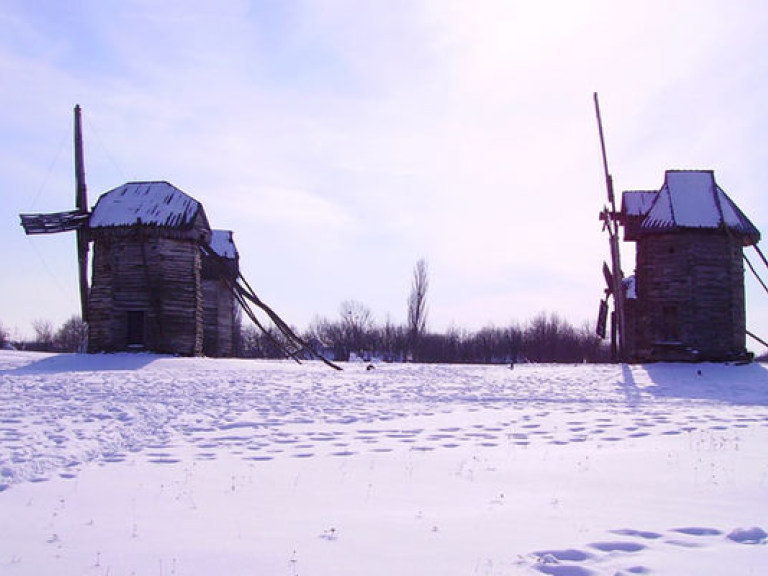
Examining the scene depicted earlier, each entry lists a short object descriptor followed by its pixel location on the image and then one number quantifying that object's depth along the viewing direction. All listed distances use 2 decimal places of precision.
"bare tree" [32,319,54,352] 108.38
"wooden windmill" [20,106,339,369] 28.02
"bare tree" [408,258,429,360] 62.28
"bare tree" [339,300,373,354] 82.76
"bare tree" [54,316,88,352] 94.25
